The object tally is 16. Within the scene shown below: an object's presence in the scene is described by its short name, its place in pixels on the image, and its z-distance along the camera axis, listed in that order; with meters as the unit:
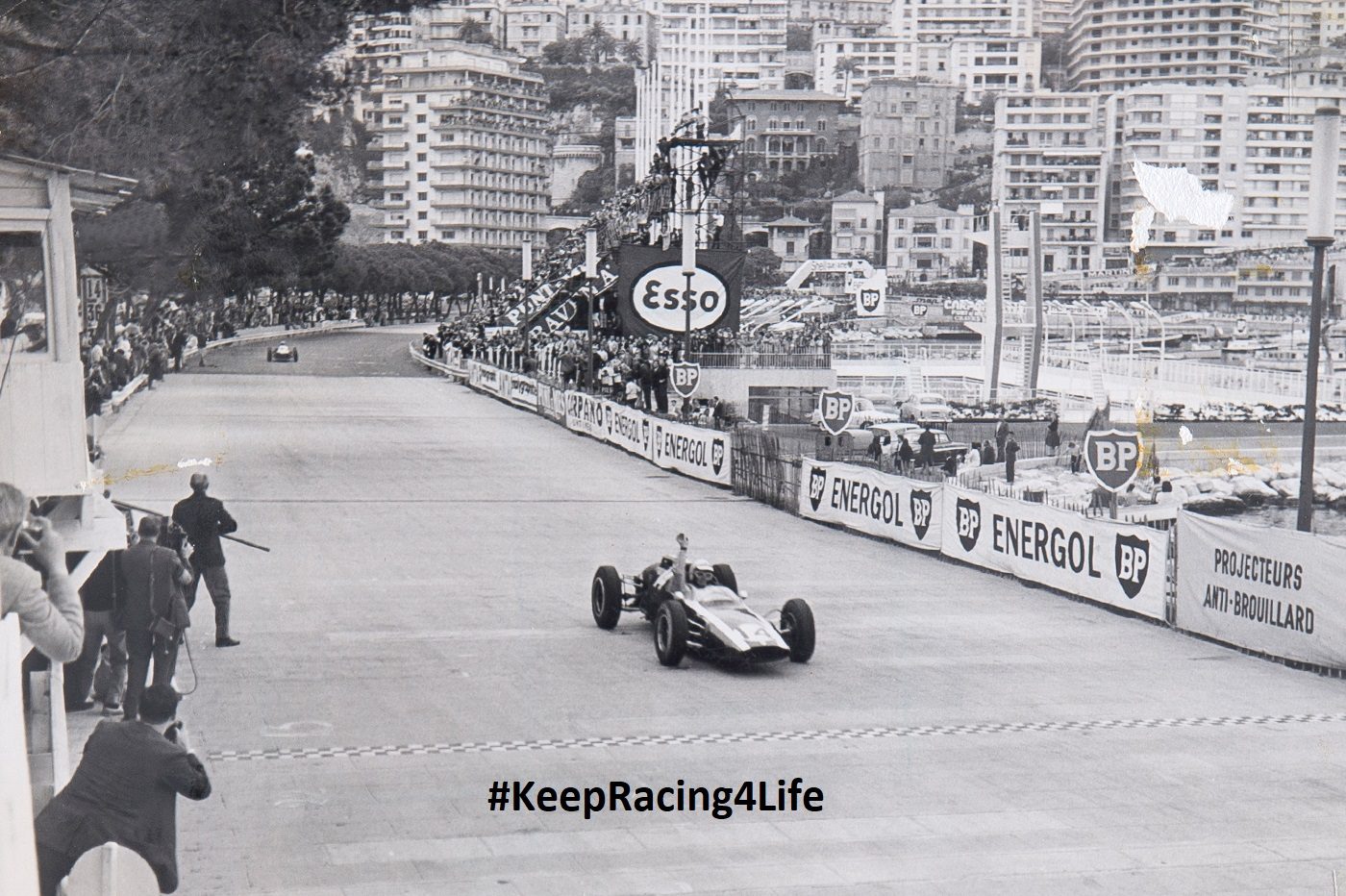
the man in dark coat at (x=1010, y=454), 34.89
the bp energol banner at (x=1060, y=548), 17.58
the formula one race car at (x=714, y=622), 14.09
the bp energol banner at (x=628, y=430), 34.44
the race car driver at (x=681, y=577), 14.98
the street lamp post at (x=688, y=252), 37.72
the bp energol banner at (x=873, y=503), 22.28
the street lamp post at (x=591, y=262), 42.59
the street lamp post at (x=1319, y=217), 14.47
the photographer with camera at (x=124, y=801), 6.51
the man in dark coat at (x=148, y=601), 11.65
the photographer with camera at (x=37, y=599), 5.62
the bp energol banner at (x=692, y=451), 30.11
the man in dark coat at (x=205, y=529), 14.45
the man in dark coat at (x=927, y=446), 34.81
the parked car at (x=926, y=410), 47.59
